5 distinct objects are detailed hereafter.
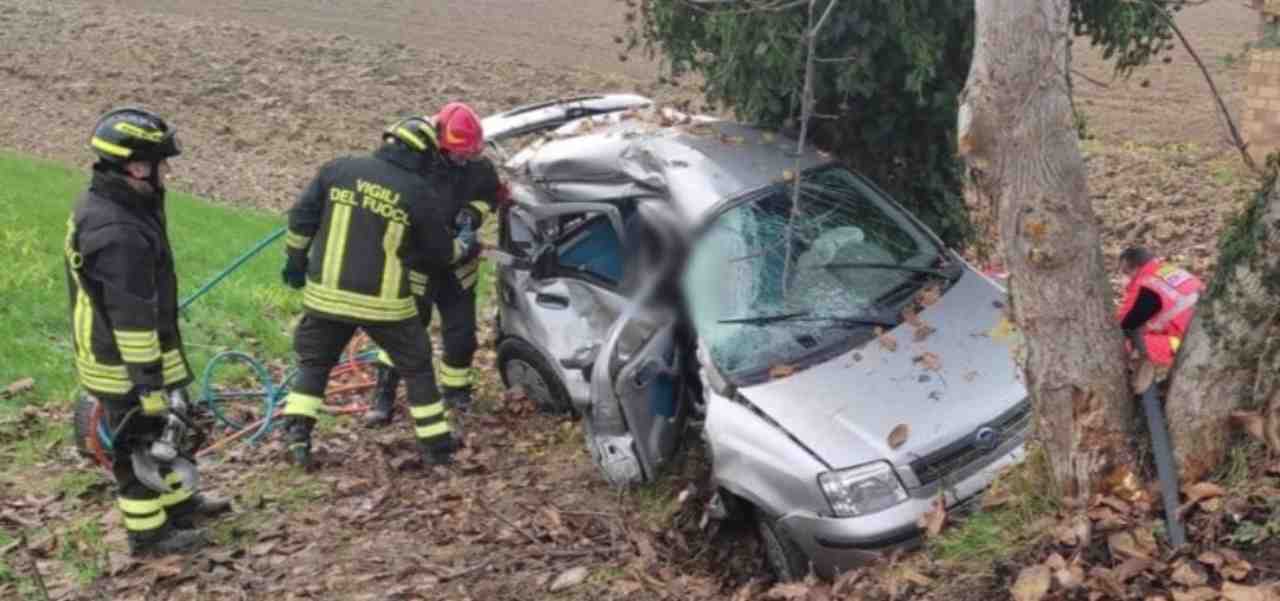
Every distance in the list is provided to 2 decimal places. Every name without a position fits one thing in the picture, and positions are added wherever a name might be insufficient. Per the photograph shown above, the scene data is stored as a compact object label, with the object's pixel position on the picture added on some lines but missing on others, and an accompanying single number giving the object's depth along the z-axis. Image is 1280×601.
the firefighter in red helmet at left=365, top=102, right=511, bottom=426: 7.20
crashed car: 5.17
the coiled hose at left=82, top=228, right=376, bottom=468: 7.68
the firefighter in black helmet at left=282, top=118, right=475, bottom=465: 6.71
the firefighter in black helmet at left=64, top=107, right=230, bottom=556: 5.52
